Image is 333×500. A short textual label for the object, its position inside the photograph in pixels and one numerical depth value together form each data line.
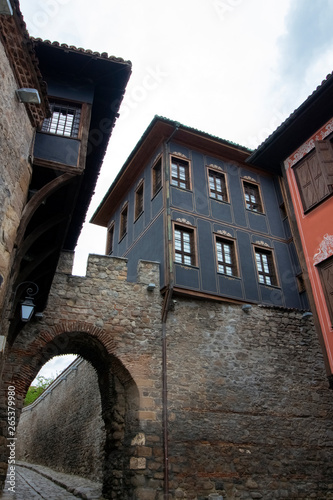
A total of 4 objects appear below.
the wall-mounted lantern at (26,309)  7.42
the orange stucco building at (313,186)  8.45
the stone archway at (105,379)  8.68
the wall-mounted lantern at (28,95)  5.32
